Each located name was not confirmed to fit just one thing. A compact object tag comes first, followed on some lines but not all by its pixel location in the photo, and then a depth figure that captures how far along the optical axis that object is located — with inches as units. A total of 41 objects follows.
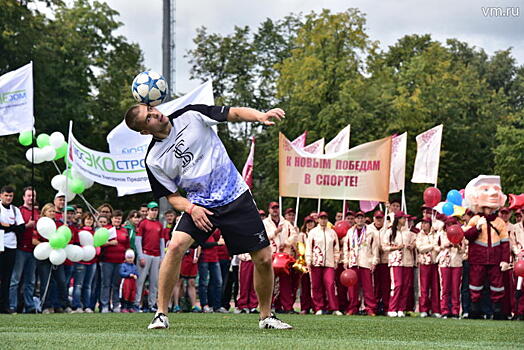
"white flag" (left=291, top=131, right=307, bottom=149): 819.6
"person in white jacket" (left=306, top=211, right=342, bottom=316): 649.6
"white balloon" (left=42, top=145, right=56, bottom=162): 678.5
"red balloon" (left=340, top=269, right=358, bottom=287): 634.8
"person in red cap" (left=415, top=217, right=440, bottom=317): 647.1
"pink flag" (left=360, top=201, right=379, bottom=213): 850.1
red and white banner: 692.1
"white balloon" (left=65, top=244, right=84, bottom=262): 594.9
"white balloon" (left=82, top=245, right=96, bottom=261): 605.6
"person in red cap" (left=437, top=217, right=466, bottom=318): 631.2
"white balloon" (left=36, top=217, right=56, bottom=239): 577.6
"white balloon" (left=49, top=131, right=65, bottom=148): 689.6
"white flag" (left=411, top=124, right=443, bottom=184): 750.5
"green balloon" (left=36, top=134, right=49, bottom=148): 691.4
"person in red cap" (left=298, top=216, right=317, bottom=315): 679.7
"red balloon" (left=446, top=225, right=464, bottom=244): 601.6
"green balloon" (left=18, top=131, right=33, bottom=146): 668.7
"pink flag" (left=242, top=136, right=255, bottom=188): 722.8
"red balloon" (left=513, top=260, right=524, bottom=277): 570.7
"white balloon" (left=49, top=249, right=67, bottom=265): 581.3
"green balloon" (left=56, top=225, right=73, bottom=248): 581.9
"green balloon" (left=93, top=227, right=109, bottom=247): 615.2
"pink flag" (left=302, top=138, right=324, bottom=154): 816.3
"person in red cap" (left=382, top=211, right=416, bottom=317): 644.7
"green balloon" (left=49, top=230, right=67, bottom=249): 578.9
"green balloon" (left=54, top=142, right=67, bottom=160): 692.7
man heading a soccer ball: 326.3
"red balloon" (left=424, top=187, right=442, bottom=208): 689.6
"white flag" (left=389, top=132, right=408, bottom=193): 769.6
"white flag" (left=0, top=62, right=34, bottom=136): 629.9
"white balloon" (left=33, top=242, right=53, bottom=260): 577.9
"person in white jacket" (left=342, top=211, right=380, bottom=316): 648.4
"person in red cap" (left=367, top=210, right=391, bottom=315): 659.4
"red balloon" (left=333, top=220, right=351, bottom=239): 682.2
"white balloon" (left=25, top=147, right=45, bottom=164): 676.8
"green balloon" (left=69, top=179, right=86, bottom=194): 682.2
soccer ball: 354.0
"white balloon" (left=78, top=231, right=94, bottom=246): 610.5
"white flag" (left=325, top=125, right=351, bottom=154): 790.5
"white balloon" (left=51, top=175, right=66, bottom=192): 674.8
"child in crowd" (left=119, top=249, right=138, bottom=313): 651.5
